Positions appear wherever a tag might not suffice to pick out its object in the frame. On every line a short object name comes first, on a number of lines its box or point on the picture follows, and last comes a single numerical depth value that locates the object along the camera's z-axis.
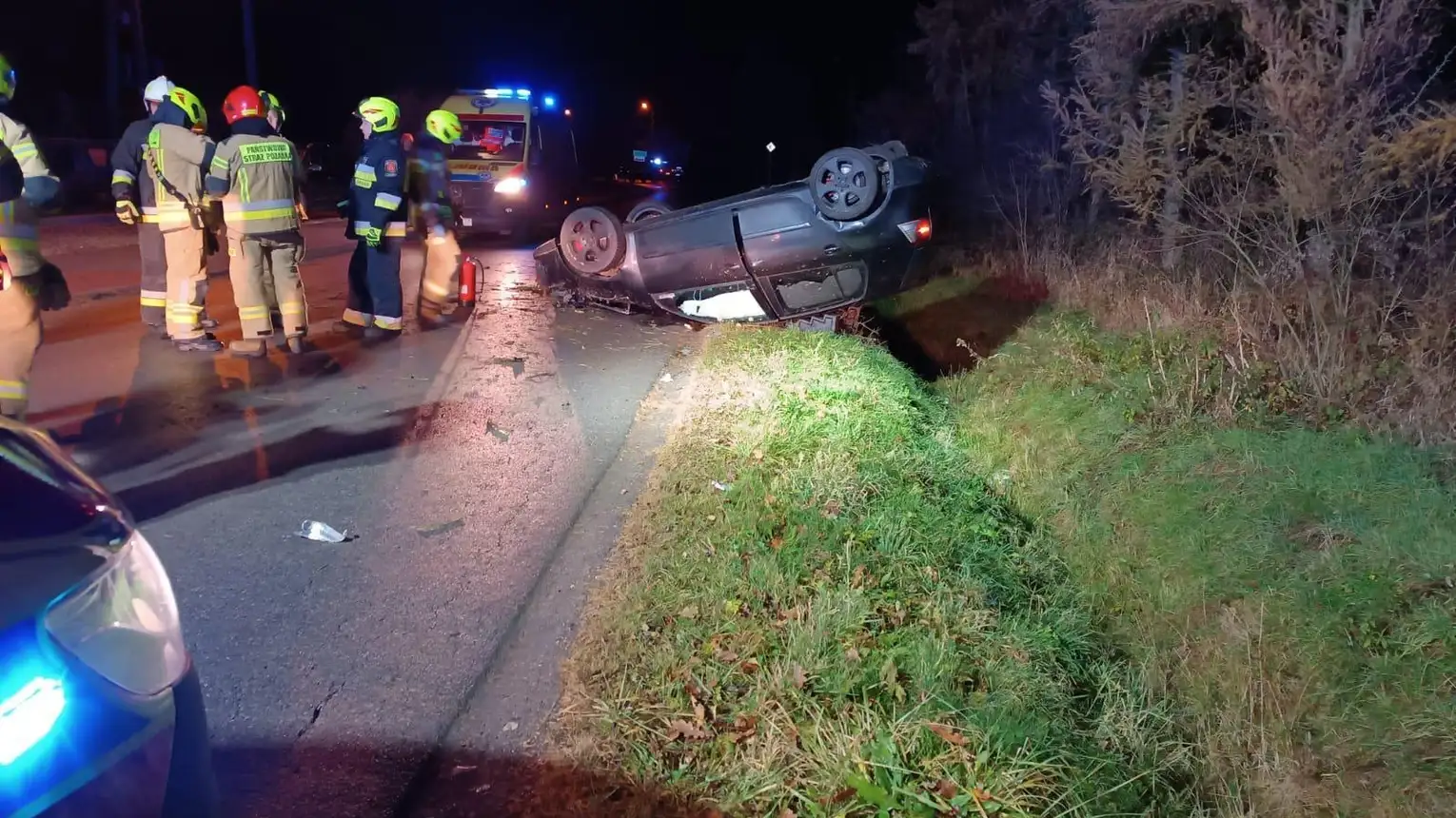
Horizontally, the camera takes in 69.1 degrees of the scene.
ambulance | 16.17
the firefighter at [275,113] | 8.20
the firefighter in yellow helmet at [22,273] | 5.17
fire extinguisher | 9.60
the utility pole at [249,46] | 22.00
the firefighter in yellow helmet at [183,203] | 7.35
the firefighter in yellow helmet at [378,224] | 8.34
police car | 1.69
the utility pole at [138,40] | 23.69
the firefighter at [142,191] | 7.58
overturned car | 7.62
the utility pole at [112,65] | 23.62
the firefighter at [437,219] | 9.11
